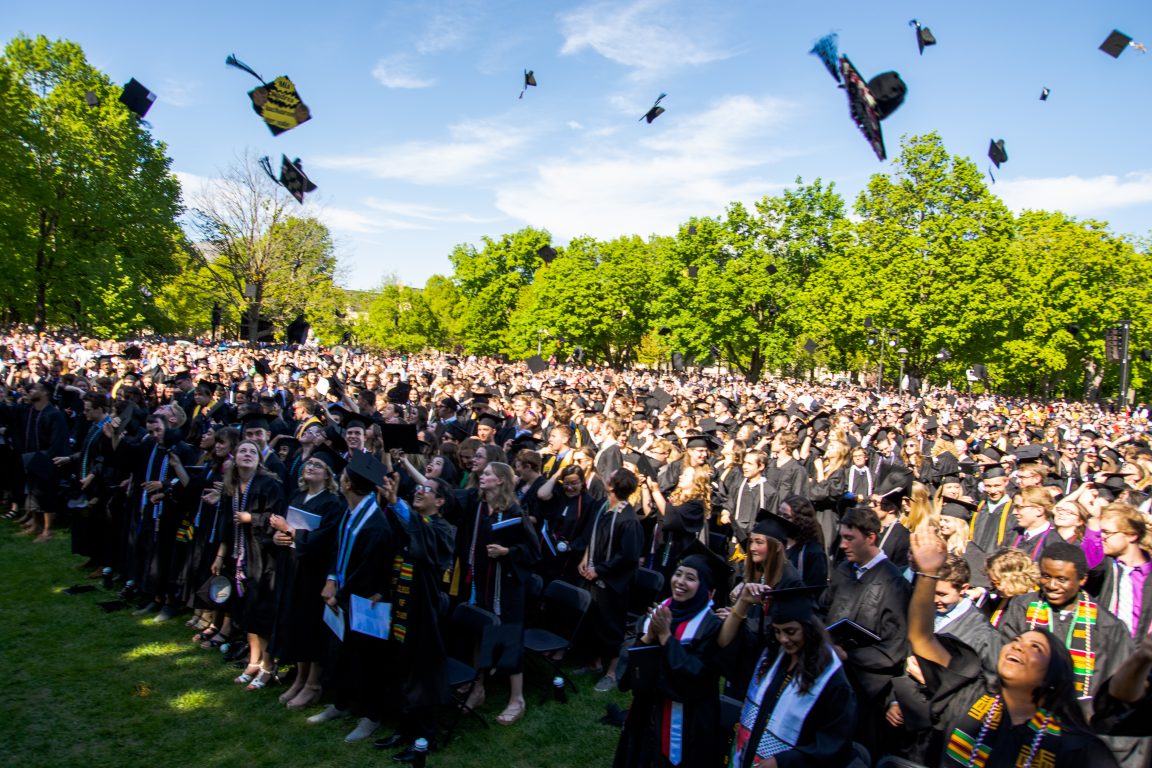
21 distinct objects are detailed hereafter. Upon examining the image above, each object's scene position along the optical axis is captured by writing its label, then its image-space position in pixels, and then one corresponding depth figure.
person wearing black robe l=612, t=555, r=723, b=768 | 3.45
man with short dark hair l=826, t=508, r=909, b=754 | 3.70
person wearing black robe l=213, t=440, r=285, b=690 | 5.72
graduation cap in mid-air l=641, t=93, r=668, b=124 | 14.24
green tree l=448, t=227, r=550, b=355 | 60.19
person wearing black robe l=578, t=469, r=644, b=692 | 5.93
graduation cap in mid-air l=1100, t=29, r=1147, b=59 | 11.04
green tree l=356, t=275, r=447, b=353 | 68.25
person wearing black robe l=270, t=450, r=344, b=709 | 5.30
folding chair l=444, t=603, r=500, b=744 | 5.03
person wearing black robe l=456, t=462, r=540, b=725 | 5.43
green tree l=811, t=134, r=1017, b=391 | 33.69
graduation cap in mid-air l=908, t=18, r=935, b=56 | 11.06
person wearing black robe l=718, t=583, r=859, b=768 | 2.88
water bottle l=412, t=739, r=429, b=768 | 4.65
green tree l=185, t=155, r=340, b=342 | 39.31
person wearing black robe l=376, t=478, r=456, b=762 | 4.78
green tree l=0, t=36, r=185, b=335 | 30.81
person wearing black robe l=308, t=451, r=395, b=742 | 4.80
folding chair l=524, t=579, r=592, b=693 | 5.72
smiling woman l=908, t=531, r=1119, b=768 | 2.51
